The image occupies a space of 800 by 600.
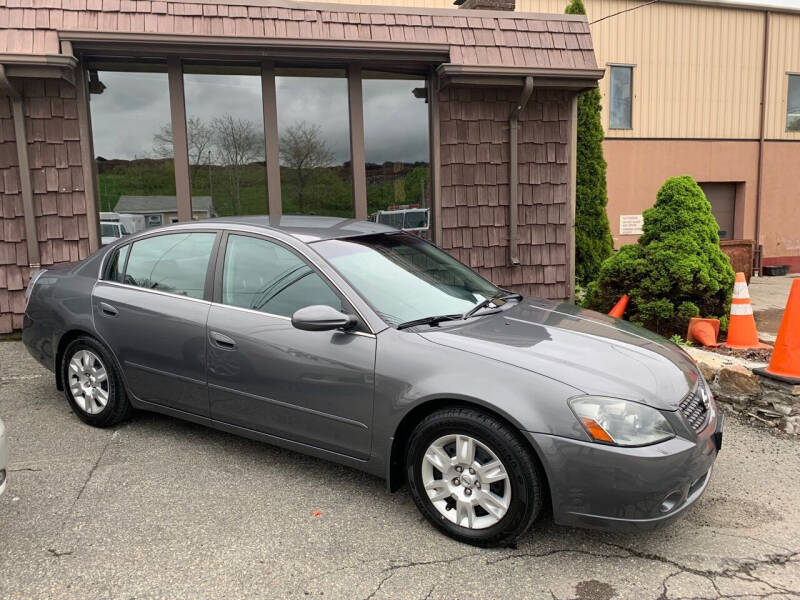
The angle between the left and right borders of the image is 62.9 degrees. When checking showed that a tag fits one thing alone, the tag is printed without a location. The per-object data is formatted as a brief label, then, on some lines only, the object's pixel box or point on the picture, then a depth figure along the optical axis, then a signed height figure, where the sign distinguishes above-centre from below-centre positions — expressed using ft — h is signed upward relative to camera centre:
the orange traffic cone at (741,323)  18.61 -3.49
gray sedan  9.06 -2.63
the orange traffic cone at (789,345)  14.11 -3.15
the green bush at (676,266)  20.10 -2.01
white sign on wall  46.47 -1.53
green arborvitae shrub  31.91 +0.34
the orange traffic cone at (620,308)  20.79 -3.33
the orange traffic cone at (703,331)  19.17 -3.83
